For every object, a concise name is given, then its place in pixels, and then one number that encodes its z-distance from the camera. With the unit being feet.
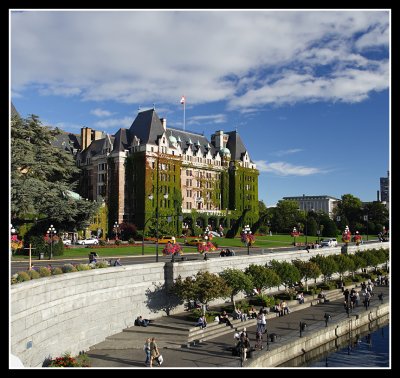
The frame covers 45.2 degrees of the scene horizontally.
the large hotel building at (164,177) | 293.02
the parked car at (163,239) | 247.79
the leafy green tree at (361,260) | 219.20
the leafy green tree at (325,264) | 193.05
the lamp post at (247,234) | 184.14
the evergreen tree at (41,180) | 144.25
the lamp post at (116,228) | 262.30
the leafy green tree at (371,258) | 230.27
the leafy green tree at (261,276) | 151.43
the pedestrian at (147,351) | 88.63
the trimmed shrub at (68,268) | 101.14
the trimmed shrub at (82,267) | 104.77
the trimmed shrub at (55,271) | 96.22
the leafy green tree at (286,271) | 165.78
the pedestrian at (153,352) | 88.02
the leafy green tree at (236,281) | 138.62
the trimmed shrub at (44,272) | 91.36
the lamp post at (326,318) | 127.61
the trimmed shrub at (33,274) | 87.30
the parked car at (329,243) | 265.13
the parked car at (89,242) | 222.40
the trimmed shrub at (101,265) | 112.78
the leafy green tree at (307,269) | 178.50
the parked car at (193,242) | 241.96
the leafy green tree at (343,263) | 203.92
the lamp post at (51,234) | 154.40
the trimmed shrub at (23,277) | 82.83
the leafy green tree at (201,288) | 124.16
